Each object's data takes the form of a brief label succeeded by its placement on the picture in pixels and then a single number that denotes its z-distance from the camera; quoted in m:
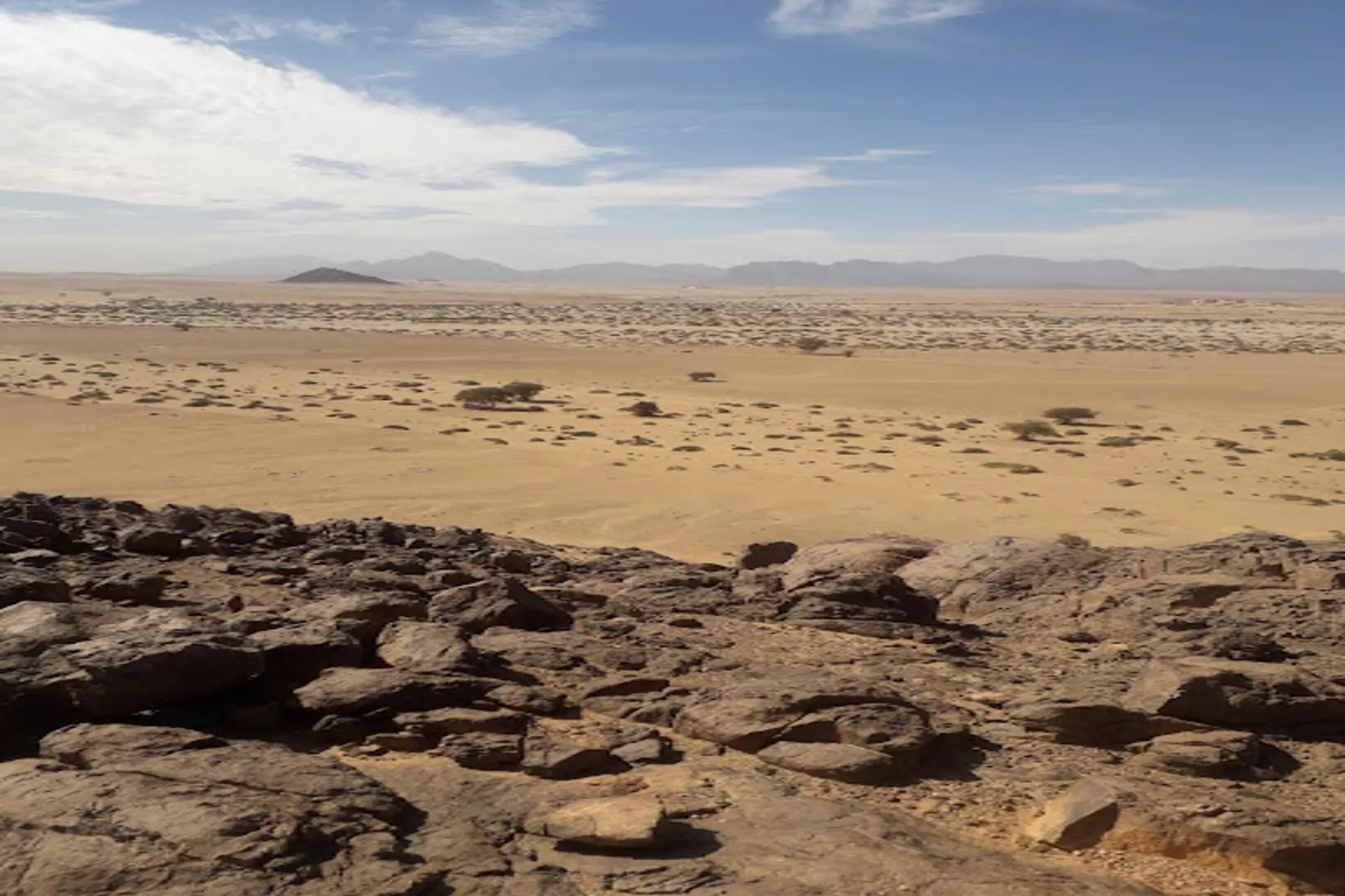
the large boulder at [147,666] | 6.87
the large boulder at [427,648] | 8.29
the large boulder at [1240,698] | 7.79
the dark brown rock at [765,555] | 14.97
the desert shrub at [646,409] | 37.19
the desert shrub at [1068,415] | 37.28
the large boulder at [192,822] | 5.04
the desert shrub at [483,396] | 39.69
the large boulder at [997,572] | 12.03
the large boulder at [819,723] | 7.14
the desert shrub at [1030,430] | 33.47
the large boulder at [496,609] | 9.91
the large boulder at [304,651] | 7.90
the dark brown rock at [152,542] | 12.23
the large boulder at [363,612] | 8.90
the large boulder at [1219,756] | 7.10
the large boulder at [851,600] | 10.69
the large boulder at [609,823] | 5.74
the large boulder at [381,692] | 7.39
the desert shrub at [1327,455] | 29.17
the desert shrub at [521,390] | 41.03
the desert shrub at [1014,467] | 26.64
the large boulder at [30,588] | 8.88
